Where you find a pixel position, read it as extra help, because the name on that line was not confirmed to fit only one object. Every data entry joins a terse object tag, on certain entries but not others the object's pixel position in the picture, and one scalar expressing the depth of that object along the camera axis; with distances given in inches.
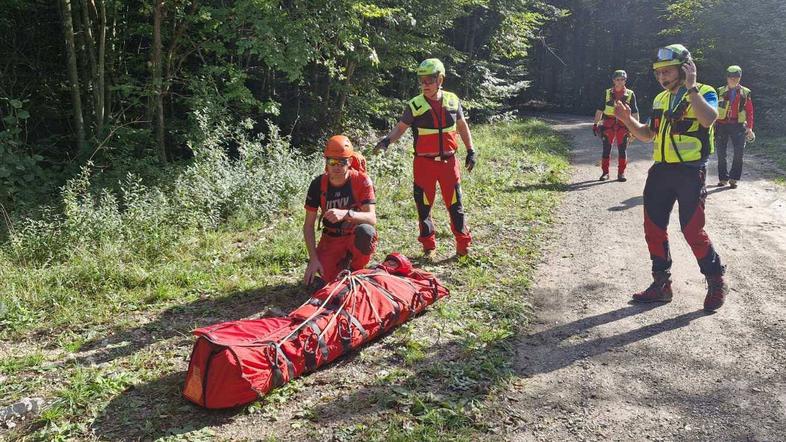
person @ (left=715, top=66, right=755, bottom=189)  397.1
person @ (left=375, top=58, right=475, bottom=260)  246.7
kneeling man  200.5
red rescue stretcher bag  139.0
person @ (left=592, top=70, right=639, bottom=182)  436.5
